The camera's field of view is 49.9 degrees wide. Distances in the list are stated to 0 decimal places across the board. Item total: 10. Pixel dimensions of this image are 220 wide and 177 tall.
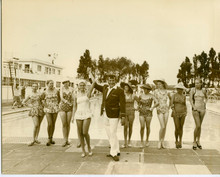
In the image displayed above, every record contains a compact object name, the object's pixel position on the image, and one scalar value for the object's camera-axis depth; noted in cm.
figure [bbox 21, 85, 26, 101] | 800
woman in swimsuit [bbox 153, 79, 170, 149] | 549
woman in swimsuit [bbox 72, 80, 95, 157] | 483
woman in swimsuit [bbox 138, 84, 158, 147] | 557
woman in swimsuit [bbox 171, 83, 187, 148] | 556
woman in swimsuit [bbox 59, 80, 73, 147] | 573
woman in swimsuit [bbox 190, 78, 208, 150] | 549
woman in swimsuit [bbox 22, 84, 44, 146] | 578
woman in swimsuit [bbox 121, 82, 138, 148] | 565
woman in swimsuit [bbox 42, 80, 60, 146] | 578
